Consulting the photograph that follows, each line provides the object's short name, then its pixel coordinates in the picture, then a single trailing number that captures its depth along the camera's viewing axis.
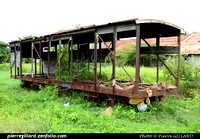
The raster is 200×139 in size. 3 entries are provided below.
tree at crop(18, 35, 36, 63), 32.71
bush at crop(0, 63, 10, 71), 29.92
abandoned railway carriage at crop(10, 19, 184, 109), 5.86
